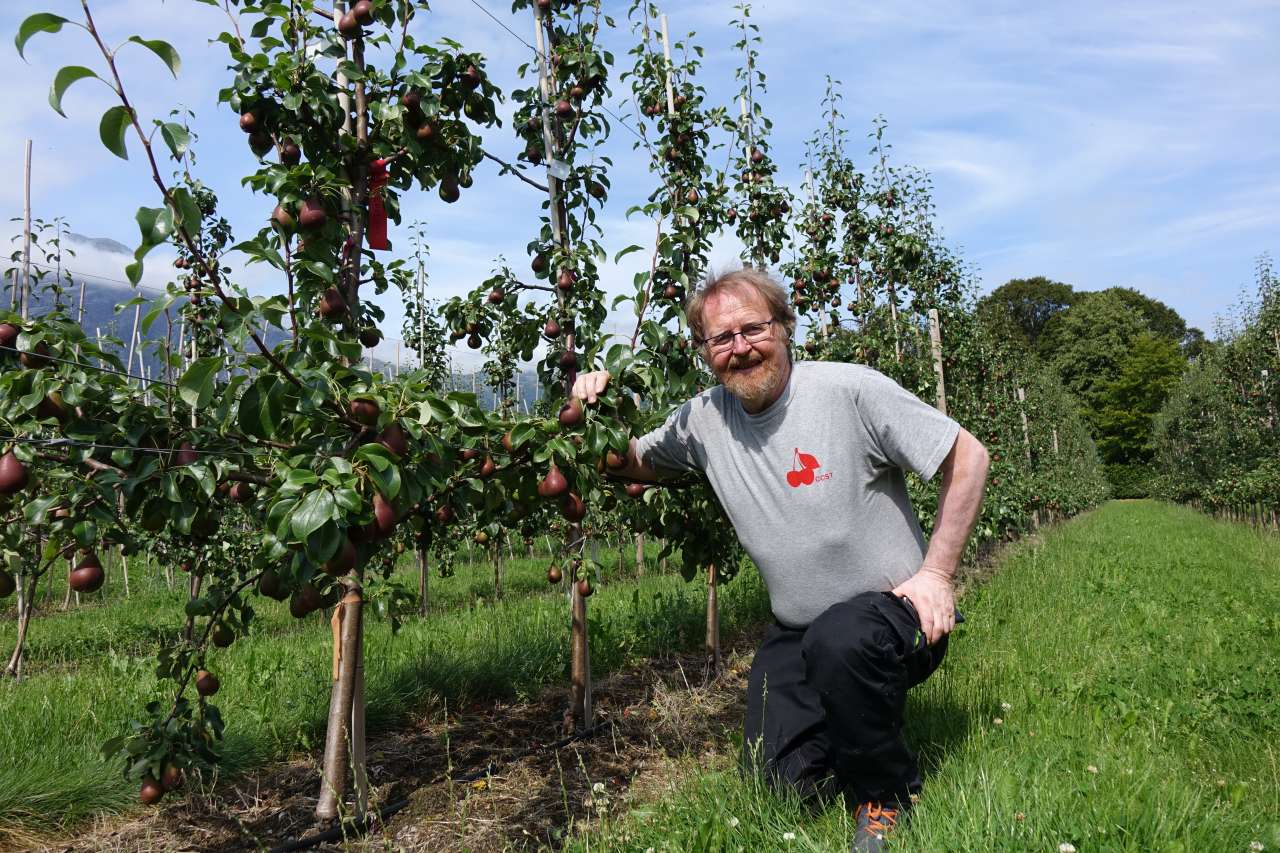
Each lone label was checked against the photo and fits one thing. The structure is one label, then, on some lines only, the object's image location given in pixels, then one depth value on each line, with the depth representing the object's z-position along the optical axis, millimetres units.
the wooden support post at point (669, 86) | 4809
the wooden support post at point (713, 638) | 4535
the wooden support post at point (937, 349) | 7902
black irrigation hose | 2346
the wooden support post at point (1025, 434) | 15425
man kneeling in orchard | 2117
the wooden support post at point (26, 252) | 6453
